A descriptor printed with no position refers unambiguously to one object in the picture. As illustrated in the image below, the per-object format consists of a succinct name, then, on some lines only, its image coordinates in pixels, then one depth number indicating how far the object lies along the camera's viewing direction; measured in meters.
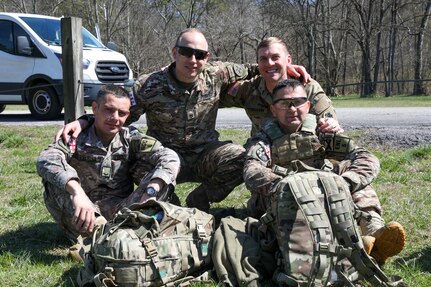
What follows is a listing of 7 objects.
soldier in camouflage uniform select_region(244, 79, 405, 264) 3.38
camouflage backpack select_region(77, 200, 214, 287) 2.85
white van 12.02
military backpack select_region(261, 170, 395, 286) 2.77
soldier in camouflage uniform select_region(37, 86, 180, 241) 3.63
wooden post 5.27
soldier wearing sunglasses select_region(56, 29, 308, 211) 4.38
